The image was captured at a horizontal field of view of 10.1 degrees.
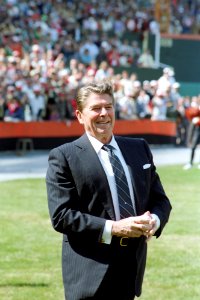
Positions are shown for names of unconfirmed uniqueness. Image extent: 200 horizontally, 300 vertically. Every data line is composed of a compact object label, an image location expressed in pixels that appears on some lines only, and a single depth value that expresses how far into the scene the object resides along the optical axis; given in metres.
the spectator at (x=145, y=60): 45.97
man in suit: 6.61
